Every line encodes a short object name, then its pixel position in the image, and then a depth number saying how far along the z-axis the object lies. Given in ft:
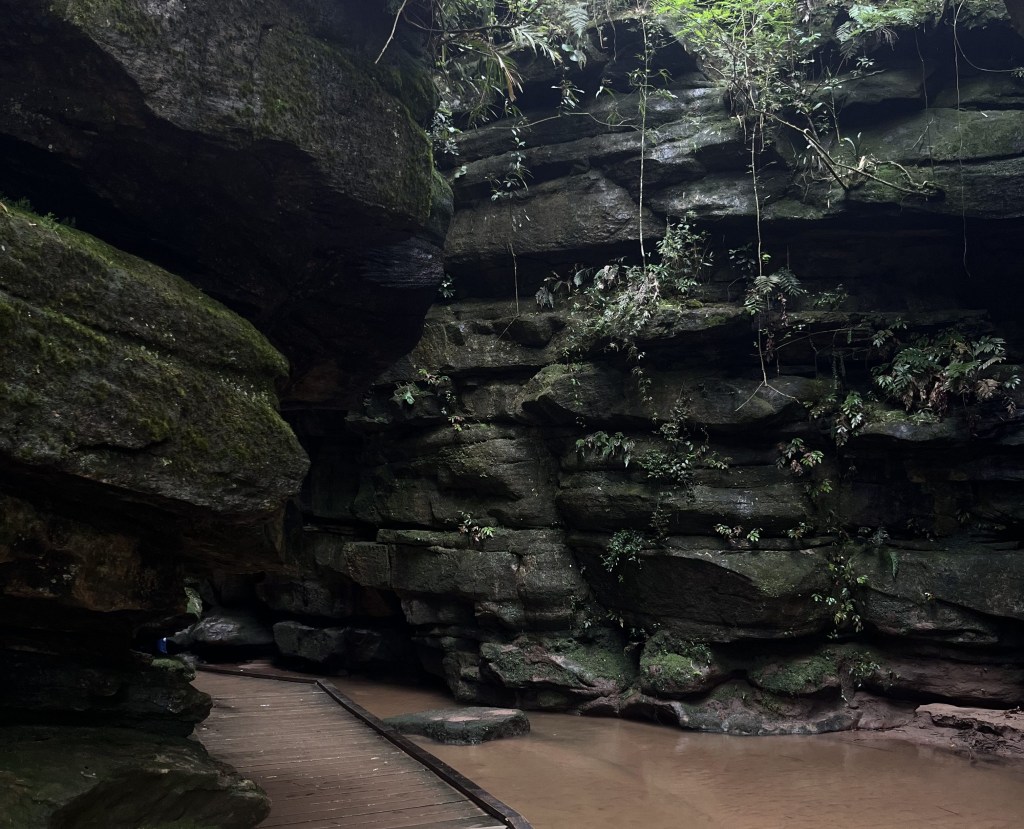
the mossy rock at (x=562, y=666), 34.04
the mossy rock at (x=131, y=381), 10.52
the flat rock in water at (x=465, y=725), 28.91
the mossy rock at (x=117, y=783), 11.07
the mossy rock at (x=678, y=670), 31.76
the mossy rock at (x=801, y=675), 31.22
